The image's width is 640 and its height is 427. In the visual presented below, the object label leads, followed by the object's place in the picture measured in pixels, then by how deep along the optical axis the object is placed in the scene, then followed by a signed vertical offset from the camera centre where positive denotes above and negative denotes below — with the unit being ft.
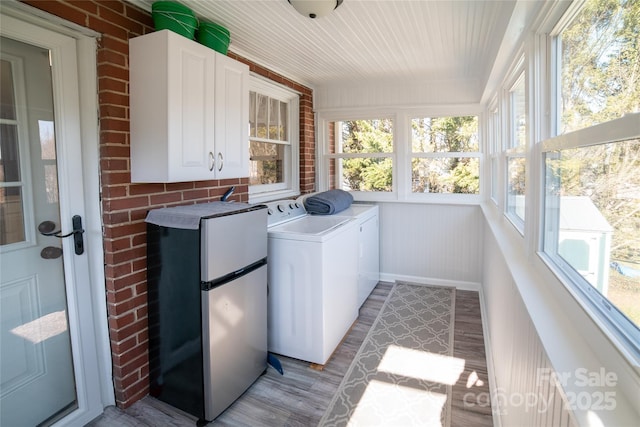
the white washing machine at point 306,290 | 8.03 -2.43
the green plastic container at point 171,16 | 6.45 +3.12
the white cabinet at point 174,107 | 6.31 +1.51
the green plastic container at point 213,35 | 7.25 +3.11
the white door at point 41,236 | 5.40 -0.74
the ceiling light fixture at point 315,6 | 6.46 +3.28
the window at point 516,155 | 6.91 +0.56
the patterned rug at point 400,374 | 6.58 -4.15
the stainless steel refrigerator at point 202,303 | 6.22 -2.12
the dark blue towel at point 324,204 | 11.31 -0.60
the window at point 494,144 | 10.37 +1.24
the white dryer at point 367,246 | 11.09 -2.10
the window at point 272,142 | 11.21 +1.50
